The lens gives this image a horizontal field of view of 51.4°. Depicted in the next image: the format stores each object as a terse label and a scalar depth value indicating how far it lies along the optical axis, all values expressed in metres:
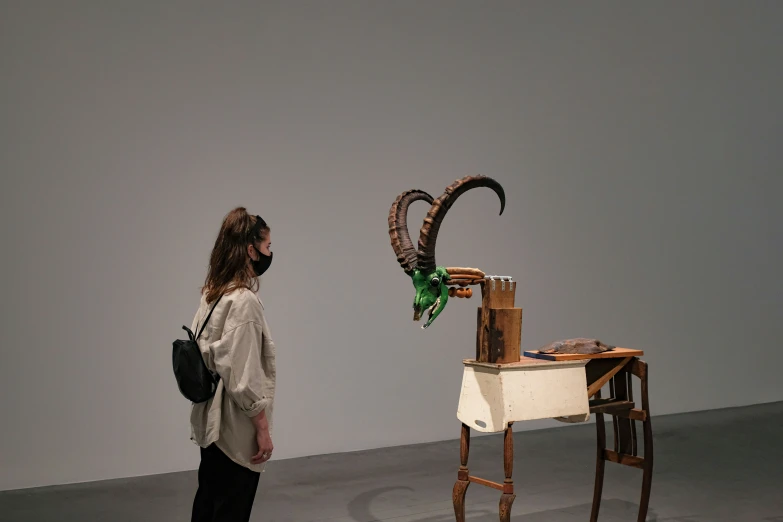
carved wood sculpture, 3.70
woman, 3.38
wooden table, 3.73
